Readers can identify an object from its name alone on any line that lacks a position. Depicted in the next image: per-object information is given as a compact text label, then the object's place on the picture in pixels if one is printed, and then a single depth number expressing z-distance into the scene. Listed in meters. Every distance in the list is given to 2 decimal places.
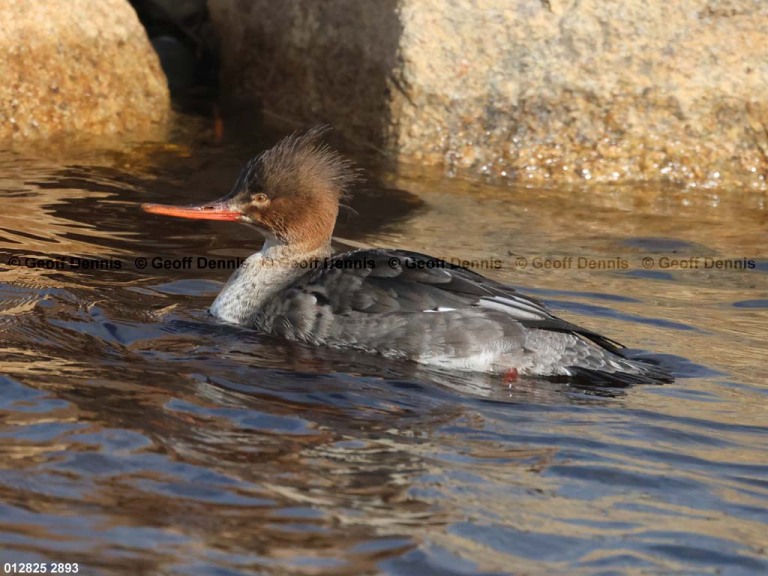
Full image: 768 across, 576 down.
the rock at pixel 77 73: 16.44
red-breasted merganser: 10.14
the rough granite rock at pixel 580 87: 16.42
